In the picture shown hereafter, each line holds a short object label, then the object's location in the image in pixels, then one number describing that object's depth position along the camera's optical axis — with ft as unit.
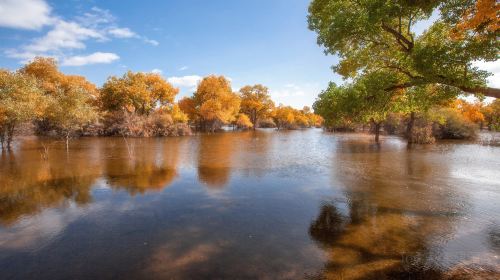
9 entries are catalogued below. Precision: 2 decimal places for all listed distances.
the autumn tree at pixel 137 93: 164.96
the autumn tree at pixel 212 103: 196.34
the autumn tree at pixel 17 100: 78.23
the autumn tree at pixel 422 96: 35.37
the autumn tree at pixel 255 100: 257.14
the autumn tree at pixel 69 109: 83.15
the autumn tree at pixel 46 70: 173.47
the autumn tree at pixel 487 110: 150.76
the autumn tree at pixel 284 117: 284.45
